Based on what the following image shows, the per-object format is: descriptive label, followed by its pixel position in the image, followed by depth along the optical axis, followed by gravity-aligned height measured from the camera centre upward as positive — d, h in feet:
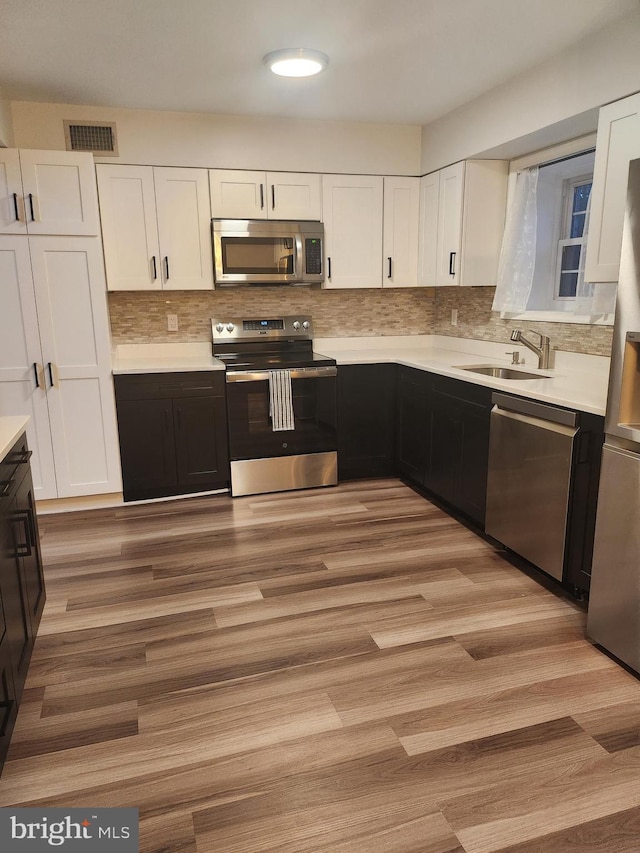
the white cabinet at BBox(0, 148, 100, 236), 10.83 +1.93
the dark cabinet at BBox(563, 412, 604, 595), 7.91 -2.79
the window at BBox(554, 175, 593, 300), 11.30 +1.07
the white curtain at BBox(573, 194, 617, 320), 9.42 -0.09
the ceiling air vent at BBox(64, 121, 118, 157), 12.04 +3.24
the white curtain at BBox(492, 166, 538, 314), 12.00 +0.92
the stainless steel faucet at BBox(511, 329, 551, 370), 11.15 -1.01
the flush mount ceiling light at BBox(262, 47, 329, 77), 9.29 +3.67
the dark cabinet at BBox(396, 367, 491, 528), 10.59 -2.79
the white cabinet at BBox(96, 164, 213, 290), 12.51 +1.50
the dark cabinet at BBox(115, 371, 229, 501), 12.30 -2.79
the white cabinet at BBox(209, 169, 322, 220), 13.07 +2.24
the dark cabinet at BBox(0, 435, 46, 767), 5.82 -3.09
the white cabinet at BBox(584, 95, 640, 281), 8.14 +1.53
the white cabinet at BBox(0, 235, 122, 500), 11.24 -1.17
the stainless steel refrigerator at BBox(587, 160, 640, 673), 6.47 -2.19
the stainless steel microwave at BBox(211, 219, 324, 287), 13.17 +1.00
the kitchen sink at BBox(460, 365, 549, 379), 11.50 -1.53
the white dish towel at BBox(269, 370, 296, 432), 12.85 -2.22
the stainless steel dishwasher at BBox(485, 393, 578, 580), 8.40 -2.76
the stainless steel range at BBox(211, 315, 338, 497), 12.87 -2.66
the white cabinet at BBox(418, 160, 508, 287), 12.47 +1.58
